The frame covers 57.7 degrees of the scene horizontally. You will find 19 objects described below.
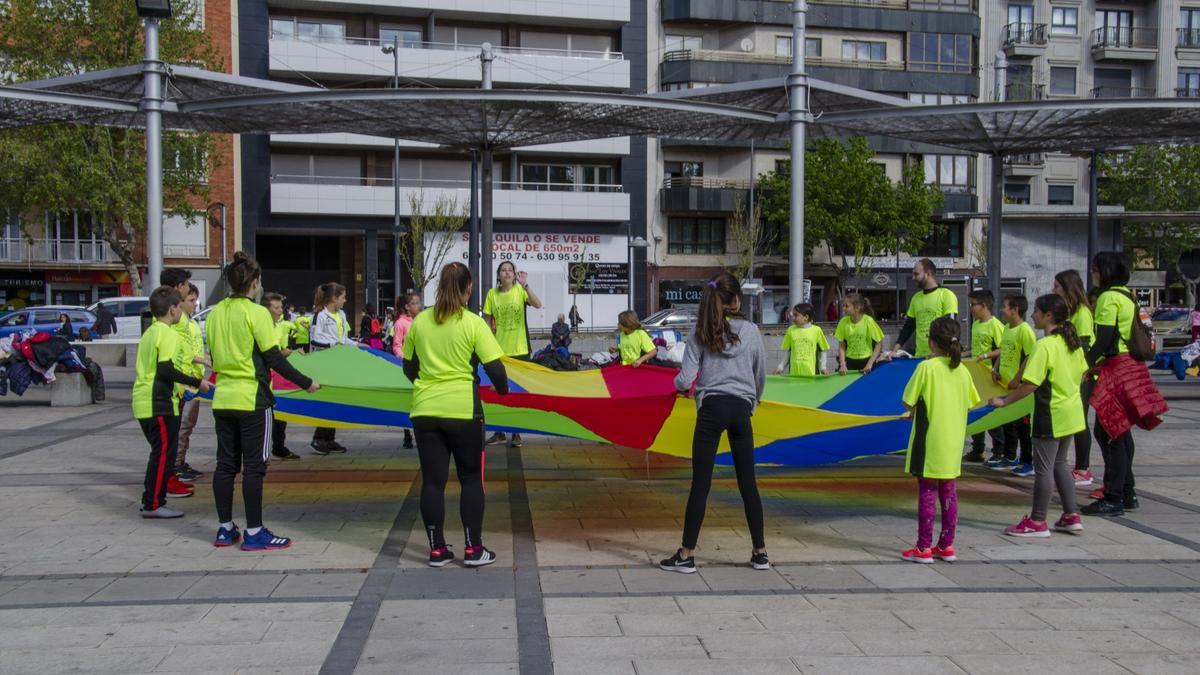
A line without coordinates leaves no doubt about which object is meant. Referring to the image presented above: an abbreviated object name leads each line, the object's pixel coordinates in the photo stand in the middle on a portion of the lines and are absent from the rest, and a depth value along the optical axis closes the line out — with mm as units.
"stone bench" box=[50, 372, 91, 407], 17625
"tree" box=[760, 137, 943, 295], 49219
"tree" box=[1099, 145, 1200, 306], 52406
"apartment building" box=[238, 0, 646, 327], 45594
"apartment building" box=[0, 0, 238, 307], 45219
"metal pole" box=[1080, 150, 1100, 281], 25372
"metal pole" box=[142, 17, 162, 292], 15211
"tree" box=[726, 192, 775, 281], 49656
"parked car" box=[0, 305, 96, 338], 30484
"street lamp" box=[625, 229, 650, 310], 44875
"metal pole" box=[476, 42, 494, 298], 18953
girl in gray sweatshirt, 6715
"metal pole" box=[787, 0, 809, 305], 15727
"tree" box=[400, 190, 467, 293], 45812
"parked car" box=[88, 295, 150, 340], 32500
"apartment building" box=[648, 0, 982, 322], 50000
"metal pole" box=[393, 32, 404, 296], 38519
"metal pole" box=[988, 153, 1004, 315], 19141
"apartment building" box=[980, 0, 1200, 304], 55719
